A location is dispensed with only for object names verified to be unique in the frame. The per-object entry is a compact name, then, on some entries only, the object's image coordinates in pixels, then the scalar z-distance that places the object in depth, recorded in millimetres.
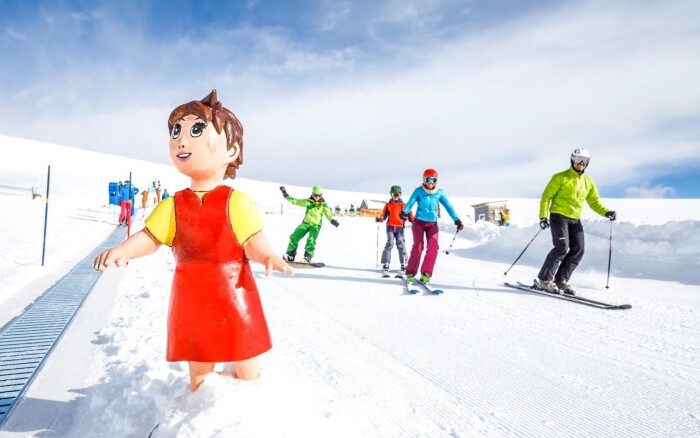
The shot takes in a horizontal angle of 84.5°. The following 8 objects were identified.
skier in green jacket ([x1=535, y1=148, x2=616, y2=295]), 5195
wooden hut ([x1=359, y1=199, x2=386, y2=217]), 32938
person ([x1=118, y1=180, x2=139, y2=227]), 12992
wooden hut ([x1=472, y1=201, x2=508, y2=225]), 30797
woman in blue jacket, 5438
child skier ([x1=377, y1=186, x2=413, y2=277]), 7320
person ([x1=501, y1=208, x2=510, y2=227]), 24003
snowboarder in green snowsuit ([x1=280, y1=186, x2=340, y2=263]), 7493
